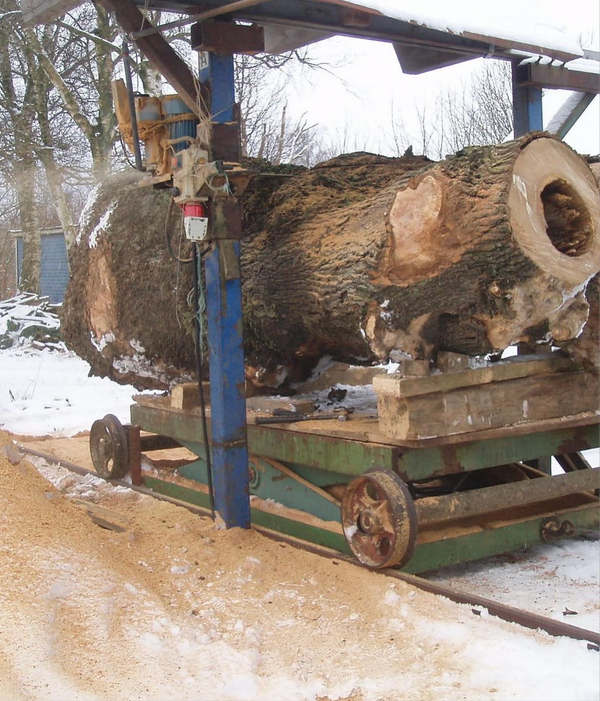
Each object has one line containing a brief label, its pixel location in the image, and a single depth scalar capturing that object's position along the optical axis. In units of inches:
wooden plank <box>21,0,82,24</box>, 164.7
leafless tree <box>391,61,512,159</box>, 623.8
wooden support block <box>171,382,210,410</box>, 212.2
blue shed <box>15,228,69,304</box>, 847.1
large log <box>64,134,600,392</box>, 151.1
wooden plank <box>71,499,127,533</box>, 185.5
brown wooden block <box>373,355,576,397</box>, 157.3
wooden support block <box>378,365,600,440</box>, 159.0
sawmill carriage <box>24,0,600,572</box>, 153.0
